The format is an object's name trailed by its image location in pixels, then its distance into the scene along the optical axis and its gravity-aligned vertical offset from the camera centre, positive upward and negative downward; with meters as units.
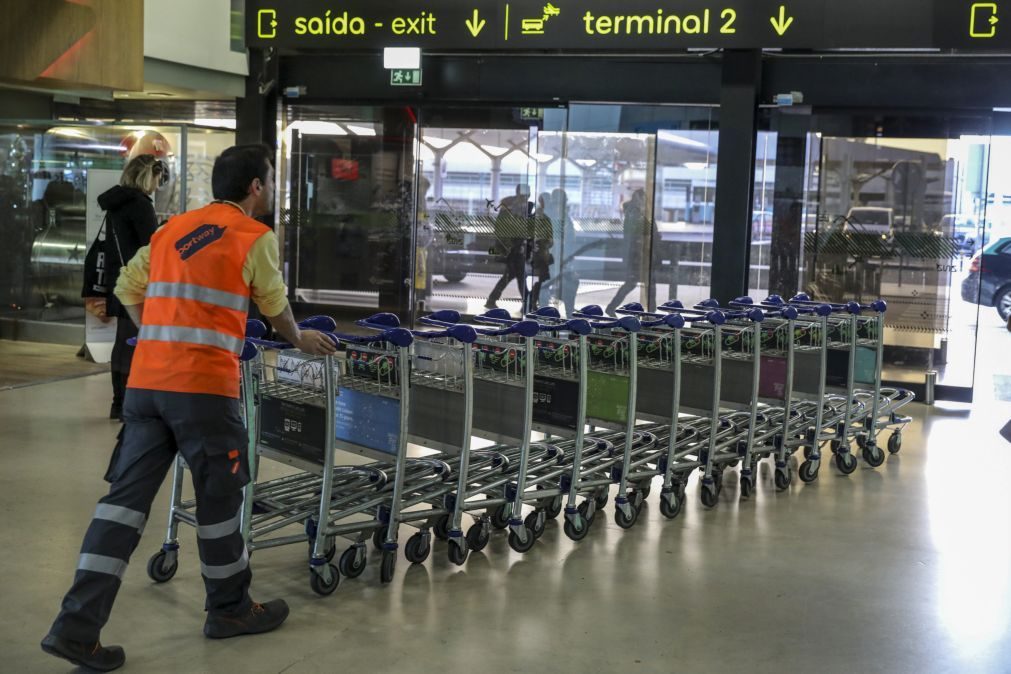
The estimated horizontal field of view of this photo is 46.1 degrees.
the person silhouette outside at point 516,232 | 11.18 +0.01
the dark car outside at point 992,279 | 10.19 -0.28
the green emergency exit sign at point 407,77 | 11.05 +1.42
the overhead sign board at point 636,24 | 7.97 +1.50
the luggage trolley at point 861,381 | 7.39 -0.88
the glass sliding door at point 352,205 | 11.48 +0.23
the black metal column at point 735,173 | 9.46 +0.54
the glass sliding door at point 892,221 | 9.91 +0.20
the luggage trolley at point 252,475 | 4.60 -0.99
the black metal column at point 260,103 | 11.19 +1.16
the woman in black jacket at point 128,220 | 7.70 +0.01
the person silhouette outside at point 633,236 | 10.86 +0.01
